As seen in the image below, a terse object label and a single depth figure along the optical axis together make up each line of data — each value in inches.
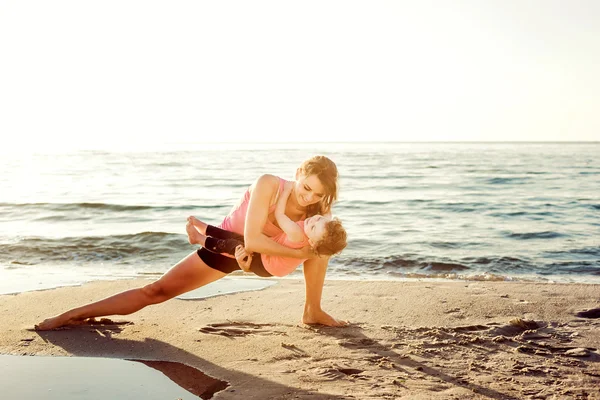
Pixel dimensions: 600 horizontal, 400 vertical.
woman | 168.7
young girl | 165.0
